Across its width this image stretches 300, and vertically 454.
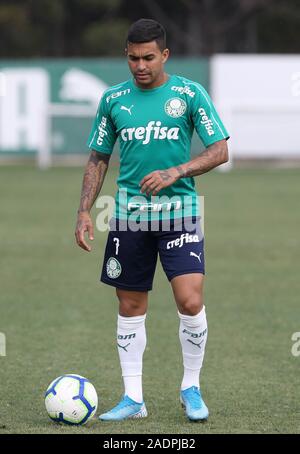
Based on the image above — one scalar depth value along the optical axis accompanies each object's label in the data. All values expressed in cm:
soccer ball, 1134
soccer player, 1157
